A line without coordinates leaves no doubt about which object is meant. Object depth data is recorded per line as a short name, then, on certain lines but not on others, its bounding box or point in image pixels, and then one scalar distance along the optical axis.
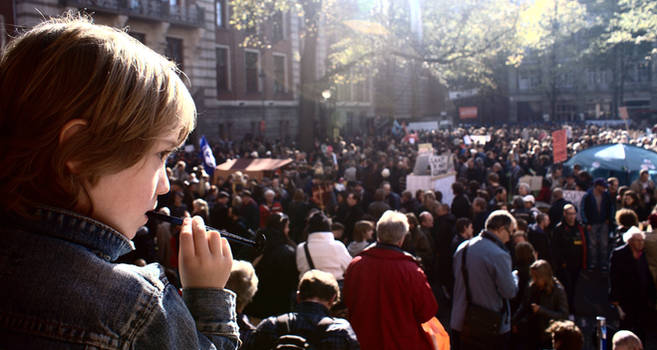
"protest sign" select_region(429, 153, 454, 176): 14.12
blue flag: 14.83
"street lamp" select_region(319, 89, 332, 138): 36.53
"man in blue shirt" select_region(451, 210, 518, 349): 5.50
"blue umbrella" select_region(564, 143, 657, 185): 14.07
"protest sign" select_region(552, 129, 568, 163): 16.22
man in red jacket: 4.49
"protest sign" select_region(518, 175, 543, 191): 14.08
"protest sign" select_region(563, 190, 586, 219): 11.45
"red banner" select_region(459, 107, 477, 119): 41.28
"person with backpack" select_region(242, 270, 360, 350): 3.56
